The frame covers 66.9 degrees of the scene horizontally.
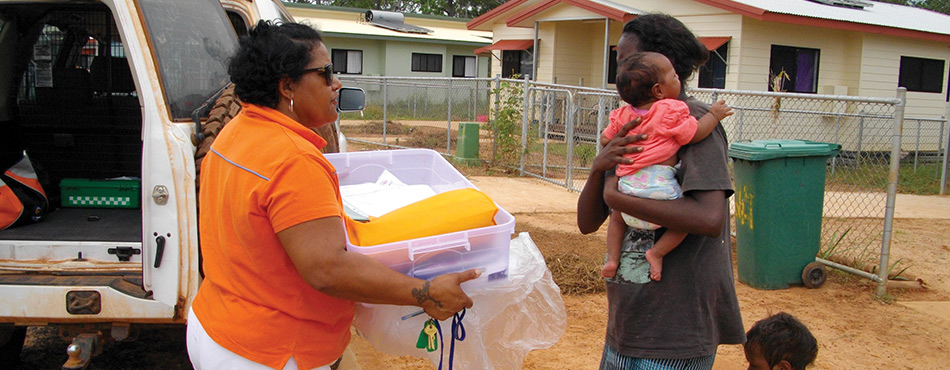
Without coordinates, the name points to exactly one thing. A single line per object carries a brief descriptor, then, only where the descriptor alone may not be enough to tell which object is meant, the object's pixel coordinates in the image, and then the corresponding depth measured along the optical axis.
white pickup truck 3.05
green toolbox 4.43
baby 2.17
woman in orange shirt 1.87
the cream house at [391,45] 28.33
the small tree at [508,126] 12.67
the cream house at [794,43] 15.18
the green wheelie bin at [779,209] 5.76
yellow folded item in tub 2.20
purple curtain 16.16
